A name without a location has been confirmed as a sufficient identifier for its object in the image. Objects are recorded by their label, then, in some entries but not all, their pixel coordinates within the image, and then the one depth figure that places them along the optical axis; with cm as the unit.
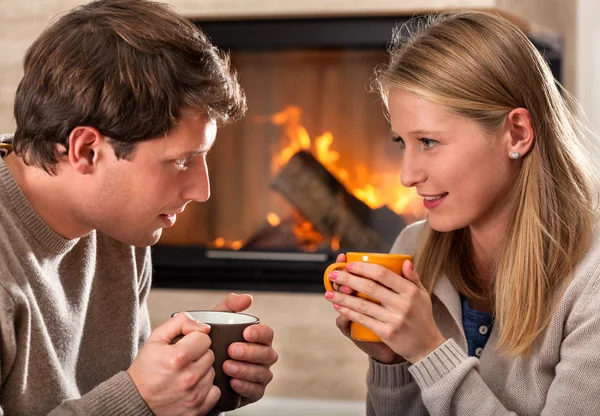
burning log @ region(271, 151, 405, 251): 289
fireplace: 287
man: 116
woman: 128
